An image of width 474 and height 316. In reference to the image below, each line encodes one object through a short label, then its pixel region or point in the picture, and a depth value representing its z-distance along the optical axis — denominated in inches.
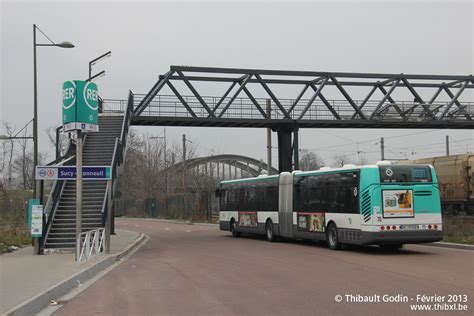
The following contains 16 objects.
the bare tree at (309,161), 3977.6
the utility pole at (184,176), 2213.6
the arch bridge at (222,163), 2693.7
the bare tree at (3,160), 2041.8
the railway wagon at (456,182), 1331.2
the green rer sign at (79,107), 674.2
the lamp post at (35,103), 813.2
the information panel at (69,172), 714.2
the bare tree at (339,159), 4041.1
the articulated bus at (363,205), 717.3
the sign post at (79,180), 636.4
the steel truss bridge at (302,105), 1369.3
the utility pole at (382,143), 2638.0
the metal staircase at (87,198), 772.6
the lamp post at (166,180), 2450.9
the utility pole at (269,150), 1621.6
